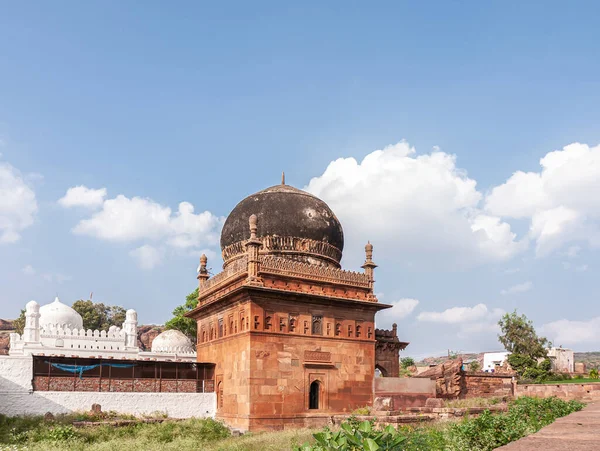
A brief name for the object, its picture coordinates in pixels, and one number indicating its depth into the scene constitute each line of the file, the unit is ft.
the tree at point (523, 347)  137.08
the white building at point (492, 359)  193.57
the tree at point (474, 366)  182.21
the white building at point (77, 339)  116.55
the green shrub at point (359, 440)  18.90
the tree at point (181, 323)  153.89
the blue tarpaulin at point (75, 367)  66.28
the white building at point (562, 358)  184.14
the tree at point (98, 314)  209.26
